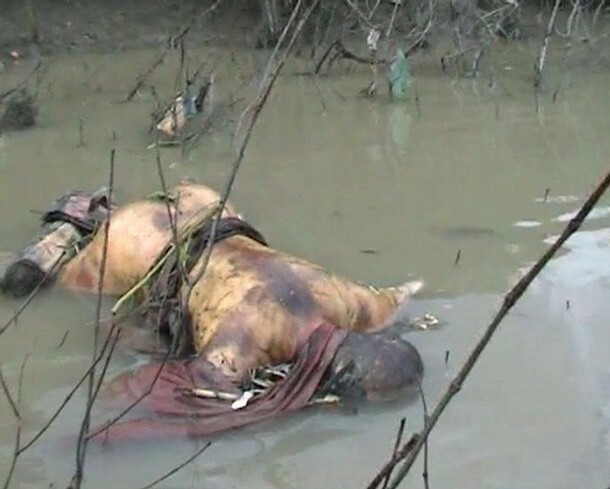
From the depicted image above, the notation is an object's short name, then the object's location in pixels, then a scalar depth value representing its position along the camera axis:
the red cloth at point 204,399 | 5.30
